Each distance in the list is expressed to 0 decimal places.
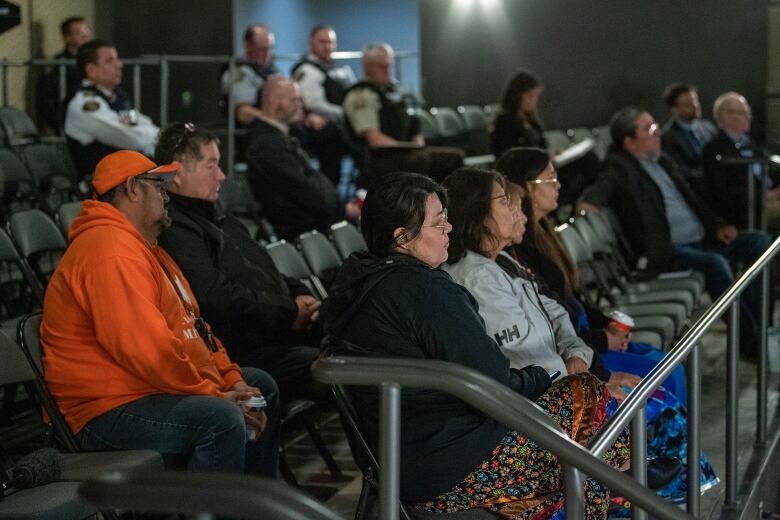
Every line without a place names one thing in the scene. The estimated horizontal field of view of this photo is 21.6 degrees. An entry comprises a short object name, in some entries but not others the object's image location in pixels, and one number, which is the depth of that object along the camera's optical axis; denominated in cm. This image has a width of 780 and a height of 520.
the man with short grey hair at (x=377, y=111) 1300
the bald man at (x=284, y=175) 1046
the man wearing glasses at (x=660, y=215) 1147
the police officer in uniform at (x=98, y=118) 1124
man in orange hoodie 561
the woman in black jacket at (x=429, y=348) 487
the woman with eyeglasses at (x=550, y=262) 750
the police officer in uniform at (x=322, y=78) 1536
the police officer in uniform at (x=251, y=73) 1465
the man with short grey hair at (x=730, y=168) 1282
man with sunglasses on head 691
